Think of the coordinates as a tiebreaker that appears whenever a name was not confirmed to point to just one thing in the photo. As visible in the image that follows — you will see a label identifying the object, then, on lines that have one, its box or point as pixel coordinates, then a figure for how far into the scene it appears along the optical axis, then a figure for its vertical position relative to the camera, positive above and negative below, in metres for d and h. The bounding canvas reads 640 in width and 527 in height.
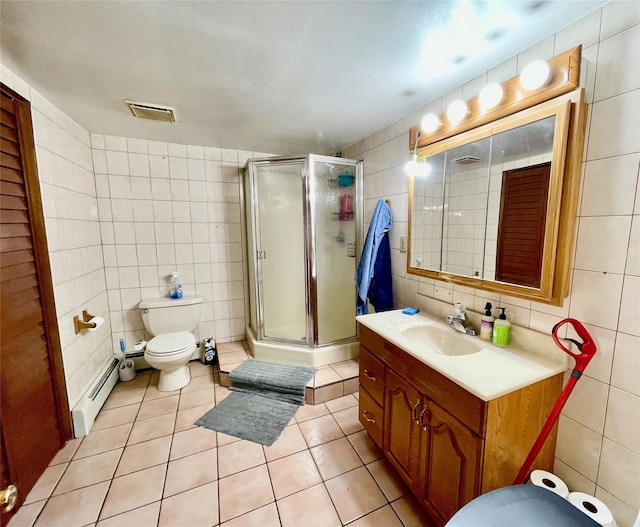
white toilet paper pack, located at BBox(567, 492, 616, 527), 0.96 -1.02
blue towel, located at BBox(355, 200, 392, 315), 2.04 -0.09
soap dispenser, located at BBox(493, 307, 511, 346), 1.30 -0.49
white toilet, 2.16 -0.90
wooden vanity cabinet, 0.98 -0.82
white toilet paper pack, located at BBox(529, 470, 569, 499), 1.07 -1.00
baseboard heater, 1.76 -1.19
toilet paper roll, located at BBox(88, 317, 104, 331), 1.90 -0.63
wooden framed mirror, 1.09 +0.13
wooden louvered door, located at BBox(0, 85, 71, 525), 1.28 -0.47
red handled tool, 0.98 -0.51
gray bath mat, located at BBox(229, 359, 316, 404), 2.12 -1.19
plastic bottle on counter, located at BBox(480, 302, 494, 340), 1.38 -0.49
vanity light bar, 1.02 +0.57
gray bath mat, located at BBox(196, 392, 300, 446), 1.80 -1.33
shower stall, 2.35 -0.23
